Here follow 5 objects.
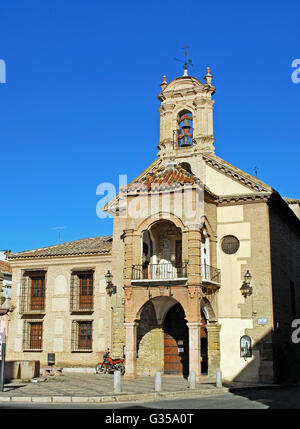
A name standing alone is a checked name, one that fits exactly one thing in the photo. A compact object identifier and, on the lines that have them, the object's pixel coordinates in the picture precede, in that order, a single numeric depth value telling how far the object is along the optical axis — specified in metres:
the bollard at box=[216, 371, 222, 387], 20.77
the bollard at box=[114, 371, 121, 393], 18.20
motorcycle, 27.05
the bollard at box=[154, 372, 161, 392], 18.94
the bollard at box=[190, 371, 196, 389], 20.30
